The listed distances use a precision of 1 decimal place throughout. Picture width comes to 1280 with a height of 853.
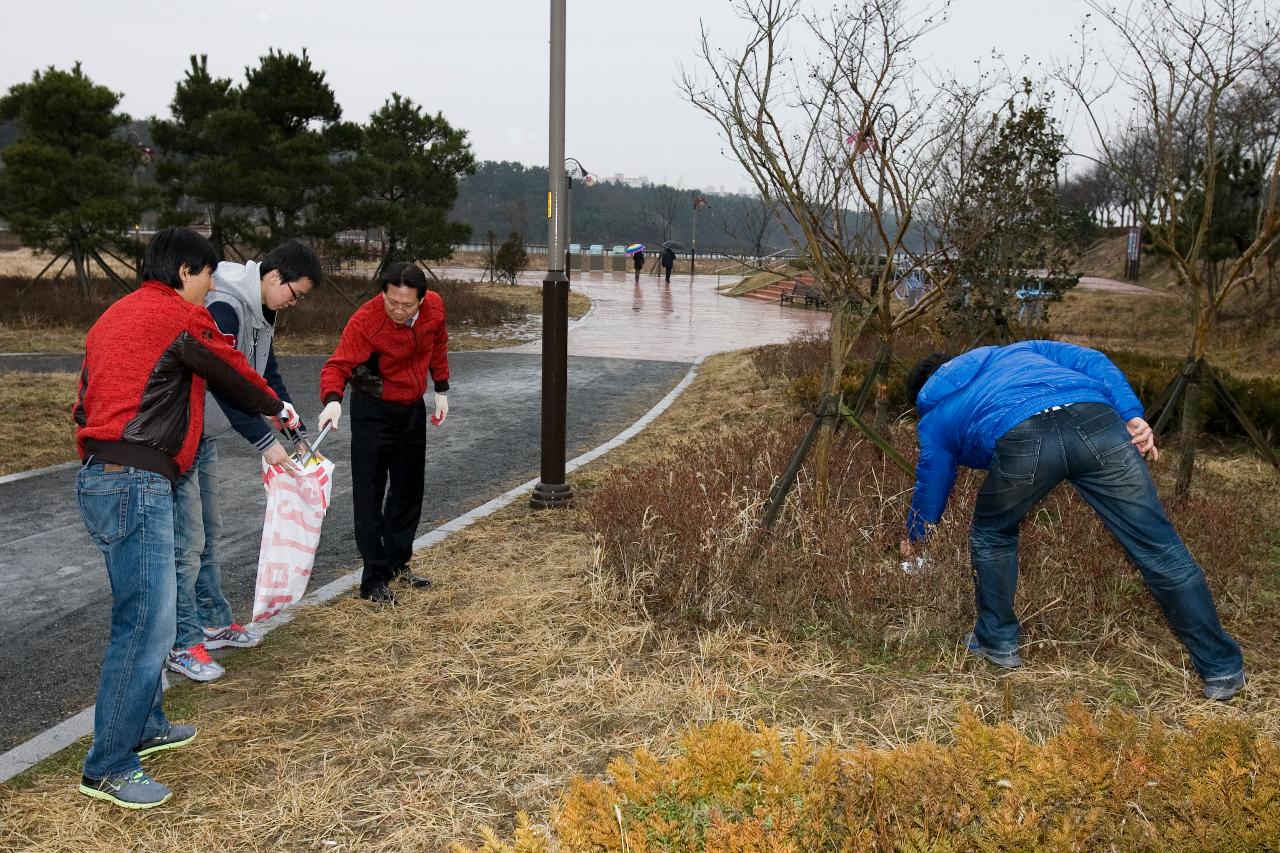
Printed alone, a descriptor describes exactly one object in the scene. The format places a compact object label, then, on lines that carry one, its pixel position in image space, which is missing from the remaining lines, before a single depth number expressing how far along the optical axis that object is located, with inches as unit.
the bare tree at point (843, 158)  238.5
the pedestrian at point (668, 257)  1705.0
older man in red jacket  194.9
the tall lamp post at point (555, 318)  275.3
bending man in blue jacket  153.3
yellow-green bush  93.5
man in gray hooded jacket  163.2
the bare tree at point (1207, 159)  256.4
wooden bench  1220.8
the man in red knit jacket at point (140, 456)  127.6
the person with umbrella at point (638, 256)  1798.7
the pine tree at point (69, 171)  757.3
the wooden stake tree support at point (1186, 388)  255.4
